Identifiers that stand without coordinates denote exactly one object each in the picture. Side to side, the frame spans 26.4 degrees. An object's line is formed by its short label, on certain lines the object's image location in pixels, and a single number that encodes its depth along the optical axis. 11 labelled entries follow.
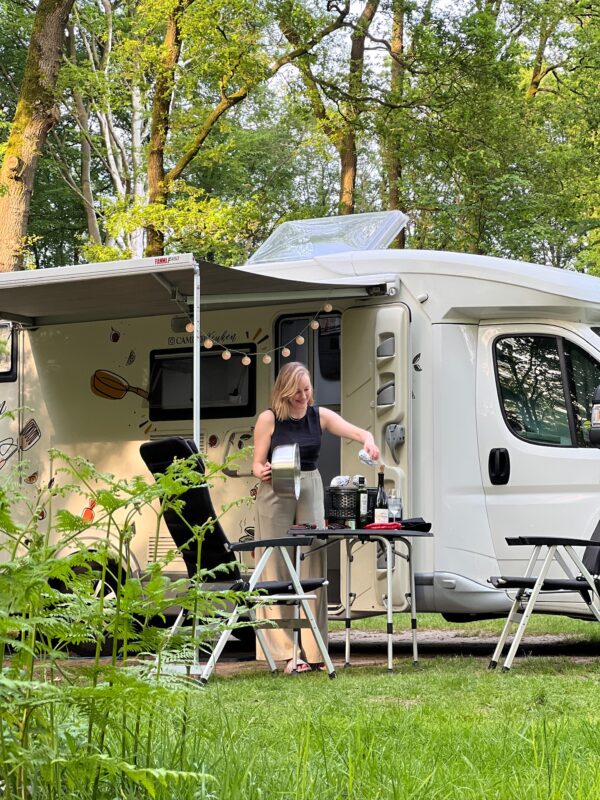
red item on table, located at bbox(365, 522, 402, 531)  7.89
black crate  8.14
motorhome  8.70
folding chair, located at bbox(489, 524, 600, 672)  7.45
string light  9.12
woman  8.16
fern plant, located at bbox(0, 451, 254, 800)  2.57
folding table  7.61
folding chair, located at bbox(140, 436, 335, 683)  7.20
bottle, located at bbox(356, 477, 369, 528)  8.11
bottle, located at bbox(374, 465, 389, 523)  7.99
